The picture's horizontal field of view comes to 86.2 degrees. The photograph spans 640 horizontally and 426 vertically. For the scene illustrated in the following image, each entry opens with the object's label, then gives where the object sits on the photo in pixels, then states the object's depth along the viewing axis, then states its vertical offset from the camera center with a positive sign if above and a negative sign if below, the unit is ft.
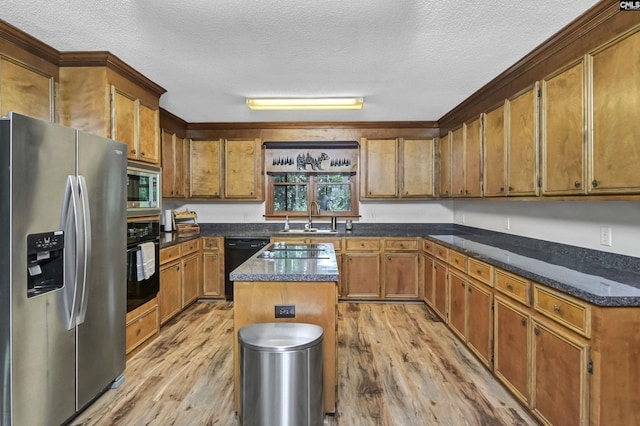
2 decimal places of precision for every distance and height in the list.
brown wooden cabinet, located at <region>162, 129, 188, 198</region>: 14.53 +2.11
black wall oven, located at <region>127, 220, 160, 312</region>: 9.41 -1.46
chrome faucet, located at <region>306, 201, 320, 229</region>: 17.09 +0.03
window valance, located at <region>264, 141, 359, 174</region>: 16.89 +2.59
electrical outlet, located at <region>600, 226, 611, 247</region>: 7.61 -0.57
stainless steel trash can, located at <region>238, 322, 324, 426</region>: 5.68 -2.87
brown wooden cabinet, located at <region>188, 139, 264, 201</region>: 16.37 +2.07
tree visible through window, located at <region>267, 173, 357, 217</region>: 17.25 +0.94
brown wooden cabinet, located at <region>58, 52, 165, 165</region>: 8.72 +3.08
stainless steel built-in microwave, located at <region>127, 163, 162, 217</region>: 9.56 +0.67
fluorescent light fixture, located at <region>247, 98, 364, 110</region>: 11.79 +3.80
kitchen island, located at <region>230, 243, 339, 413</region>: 7.00 -1.87
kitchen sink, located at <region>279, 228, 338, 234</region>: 16.15 -0.94
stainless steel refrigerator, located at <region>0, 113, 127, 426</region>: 5.75 -1.10
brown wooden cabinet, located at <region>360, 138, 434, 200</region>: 16.14 +2.14
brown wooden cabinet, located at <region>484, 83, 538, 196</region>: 8.53 +1.78
